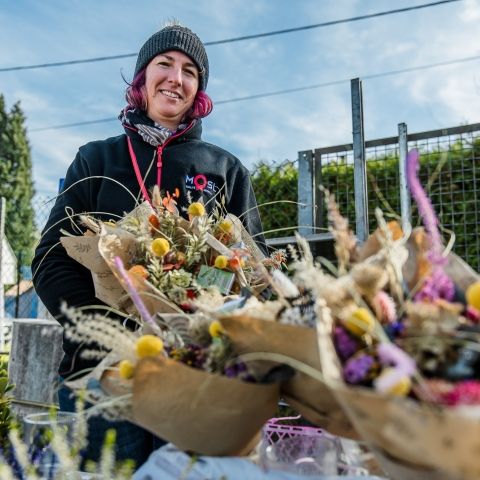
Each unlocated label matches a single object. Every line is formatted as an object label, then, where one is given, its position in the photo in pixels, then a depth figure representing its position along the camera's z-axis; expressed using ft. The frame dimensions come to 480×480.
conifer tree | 84.94
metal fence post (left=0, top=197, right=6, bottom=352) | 18.13
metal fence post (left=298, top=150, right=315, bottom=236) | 12.42
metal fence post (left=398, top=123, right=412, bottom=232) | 10.40
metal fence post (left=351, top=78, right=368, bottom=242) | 10.41
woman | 5.43
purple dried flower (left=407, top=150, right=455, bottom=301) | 2.57
